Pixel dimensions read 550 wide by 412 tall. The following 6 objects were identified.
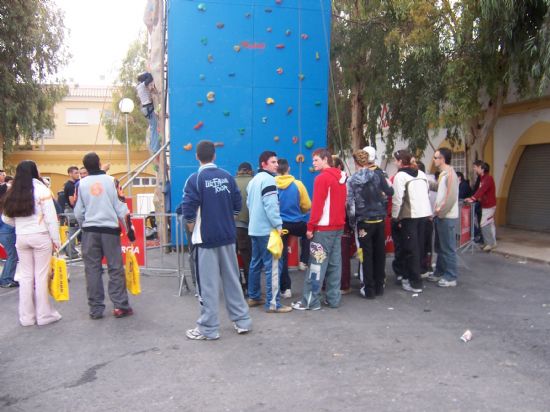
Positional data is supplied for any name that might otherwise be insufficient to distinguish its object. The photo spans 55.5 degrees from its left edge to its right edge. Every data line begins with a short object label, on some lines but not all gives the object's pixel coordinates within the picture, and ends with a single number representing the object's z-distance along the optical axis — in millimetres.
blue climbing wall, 10125
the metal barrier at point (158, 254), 7836
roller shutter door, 14586
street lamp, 15141
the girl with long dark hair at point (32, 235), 5926
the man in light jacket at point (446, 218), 7664
